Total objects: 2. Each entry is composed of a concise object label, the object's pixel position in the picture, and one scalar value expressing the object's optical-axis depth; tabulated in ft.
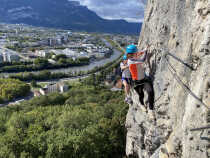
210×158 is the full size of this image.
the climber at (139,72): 17.46
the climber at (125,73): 19.07
